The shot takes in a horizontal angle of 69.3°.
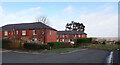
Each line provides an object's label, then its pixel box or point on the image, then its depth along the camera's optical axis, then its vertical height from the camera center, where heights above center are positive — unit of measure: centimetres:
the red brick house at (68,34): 4405 -134
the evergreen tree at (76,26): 5438 +412
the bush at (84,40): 3231 -304
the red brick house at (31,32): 2496 +29
